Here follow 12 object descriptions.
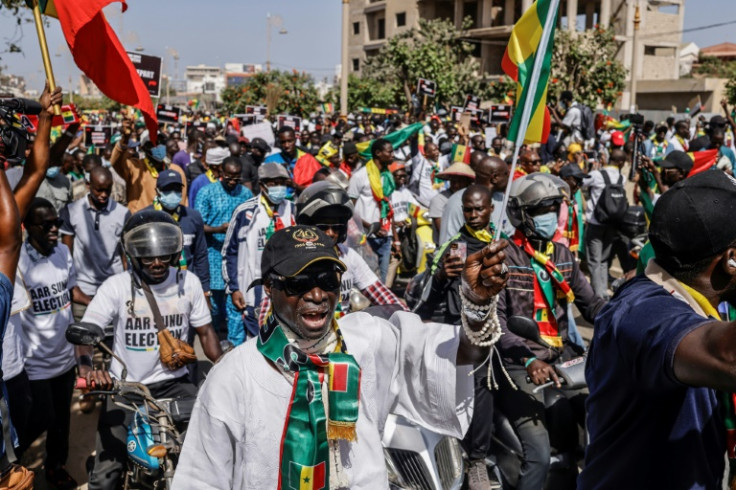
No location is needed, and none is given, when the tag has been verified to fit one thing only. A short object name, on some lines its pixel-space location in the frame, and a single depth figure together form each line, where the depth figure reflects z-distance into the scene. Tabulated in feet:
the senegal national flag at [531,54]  8.50
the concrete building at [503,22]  152.56
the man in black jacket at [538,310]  13.64
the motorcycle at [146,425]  11.34
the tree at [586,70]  83.46
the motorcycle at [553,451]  13.02
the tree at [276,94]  100.73
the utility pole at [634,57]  80.84
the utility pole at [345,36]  63.16
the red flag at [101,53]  14.06
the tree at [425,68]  103.24
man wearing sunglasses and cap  7.59
